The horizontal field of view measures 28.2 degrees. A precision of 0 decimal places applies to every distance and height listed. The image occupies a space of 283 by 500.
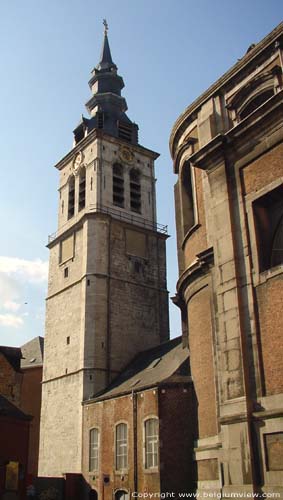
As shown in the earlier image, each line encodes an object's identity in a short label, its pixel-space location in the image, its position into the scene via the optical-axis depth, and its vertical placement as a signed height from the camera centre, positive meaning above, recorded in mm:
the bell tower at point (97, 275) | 30531 +11625
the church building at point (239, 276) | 10781 +4275
